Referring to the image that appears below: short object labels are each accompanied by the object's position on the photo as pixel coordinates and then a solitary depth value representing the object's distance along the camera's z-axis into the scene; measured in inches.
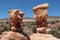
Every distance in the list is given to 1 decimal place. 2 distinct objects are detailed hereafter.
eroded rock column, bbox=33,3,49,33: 328.5
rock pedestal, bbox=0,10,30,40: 216.2
